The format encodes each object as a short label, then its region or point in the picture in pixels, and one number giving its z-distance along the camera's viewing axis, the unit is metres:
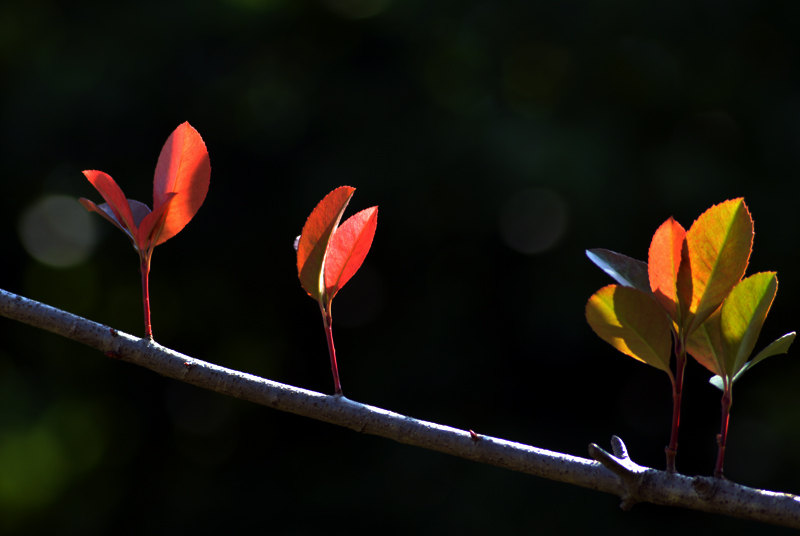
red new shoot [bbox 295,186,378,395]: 1.24
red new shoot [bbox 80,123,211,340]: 1.25
